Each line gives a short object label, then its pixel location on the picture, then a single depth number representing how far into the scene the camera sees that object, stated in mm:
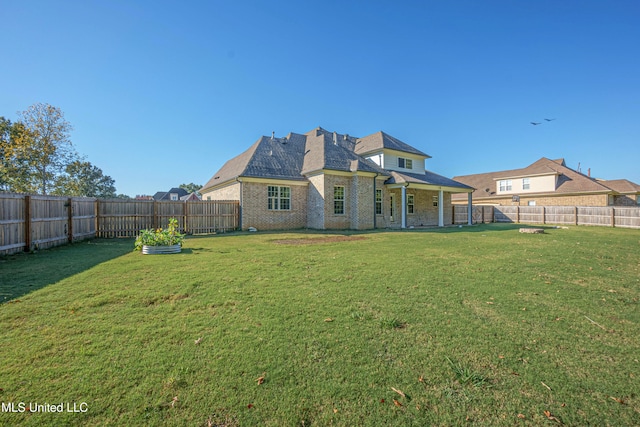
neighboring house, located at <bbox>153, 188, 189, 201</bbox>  60344
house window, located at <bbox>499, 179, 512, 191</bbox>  32794
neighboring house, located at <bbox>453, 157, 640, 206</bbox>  27250
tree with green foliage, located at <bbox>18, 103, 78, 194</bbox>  23016
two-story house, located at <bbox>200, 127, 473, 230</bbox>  17578
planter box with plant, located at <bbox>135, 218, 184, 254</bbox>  8680
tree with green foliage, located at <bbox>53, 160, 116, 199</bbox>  26562
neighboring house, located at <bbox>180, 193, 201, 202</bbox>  46931
